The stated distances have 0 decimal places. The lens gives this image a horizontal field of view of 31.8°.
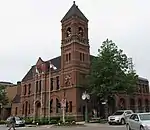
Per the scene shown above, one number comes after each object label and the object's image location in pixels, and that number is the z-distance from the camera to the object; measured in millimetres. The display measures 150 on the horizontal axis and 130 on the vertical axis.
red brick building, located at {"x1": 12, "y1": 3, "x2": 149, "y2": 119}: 48656
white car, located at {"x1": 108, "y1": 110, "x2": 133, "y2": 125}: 32406
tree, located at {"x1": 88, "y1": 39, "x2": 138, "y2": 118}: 41406
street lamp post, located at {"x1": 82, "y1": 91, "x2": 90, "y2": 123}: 45231
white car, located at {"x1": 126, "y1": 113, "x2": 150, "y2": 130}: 16177
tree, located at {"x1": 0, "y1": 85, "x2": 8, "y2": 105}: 60219
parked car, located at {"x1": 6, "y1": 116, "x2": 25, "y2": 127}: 40625
